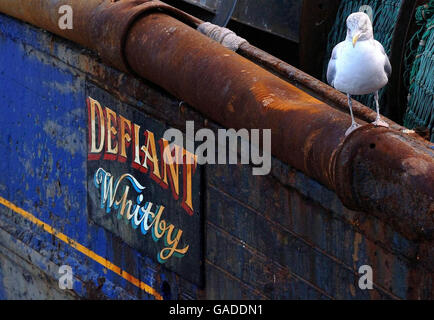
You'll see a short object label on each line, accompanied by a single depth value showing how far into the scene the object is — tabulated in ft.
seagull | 27.30
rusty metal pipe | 26.16
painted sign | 37.35
